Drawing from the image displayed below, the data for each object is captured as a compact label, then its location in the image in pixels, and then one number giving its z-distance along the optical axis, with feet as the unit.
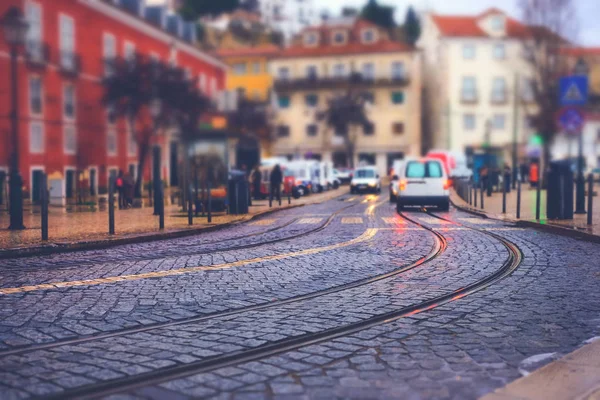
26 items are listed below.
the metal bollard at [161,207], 55.67
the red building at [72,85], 112.98
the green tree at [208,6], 347.56
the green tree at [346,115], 226.99
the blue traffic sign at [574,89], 52.26
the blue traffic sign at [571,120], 57.82
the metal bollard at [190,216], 59.30
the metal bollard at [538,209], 60.44
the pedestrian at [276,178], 100.56
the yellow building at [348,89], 237.86
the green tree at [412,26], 324.78
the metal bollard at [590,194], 49.21
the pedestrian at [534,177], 140.77
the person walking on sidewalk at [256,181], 110.11
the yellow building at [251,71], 253.03
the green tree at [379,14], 333.21
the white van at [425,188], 79.36
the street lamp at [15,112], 54.39
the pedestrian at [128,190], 88.84
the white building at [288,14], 388.78
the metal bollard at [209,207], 63.16
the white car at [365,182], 135.95
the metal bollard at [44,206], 46.37
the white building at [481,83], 234.58
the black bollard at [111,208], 51.53
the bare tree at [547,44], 147.02
